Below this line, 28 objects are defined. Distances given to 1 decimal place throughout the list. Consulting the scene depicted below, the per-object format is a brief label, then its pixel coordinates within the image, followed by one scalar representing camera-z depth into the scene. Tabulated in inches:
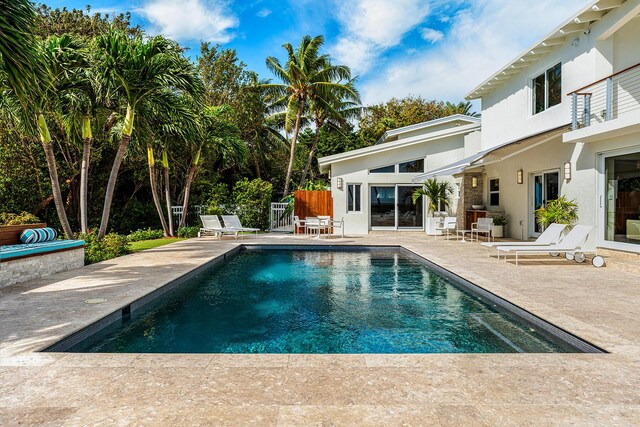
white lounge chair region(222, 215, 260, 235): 722.8
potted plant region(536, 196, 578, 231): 465.1
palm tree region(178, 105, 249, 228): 743.1
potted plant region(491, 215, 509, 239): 640.4
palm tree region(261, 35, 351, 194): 1058.7
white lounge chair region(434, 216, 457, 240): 671.8
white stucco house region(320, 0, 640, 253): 404.5
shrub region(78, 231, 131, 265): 431.2
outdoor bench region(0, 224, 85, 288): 302.2
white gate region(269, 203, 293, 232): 870.6
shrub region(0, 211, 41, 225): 590.7
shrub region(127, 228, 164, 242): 674.0
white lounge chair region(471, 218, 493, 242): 580.7
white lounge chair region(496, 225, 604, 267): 393.4
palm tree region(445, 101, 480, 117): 1573.6
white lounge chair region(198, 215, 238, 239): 700.0
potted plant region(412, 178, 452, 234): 753.6
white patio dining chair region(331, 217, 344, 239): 762.8
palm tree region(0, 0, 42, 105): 246.4
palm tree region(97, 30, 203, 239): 447.2
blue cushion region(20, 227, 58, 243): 369.7
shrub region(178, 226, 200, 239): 740.5
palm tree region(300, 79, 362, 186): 1091.3
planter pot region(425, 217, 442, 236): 740.0
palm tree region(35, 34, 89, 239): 443.8
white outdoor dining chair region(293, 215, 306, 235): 790.5
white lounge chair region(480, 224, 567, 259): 427.2
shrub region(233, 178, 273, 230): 831.1
